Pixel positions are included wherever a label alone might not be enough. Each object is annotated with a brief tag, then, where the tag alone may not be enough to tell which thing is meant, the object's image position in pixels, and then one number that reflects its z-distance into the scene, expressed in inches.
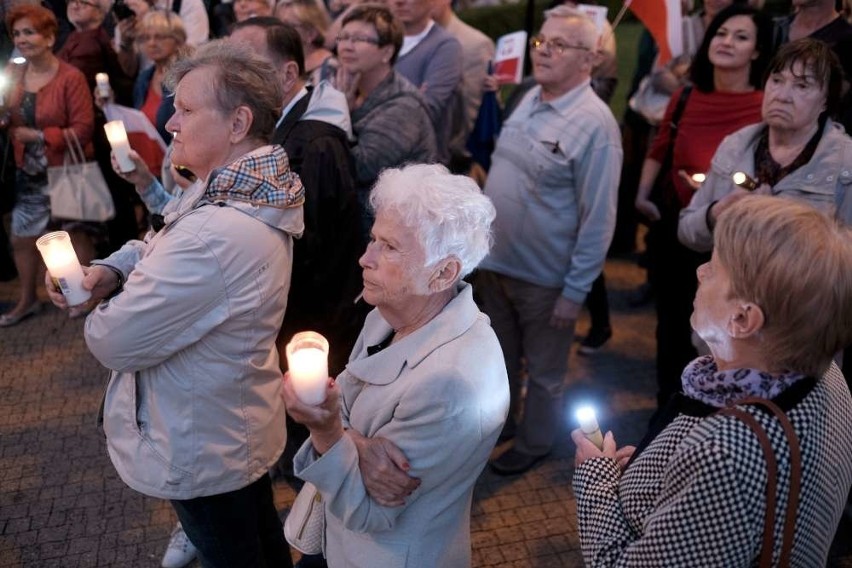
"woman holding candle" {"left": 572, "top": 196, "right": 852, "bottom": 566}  53.5
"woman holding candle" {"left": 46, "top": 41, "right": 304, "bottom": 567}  77.5
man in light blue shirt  130.9
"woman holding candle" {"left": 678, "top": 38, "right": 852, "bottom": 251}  109.5
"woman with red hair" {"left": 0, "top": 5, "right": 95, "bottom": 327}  180.7
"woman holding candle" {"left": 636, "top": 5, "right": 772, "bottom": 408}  138.3
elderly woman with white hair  66.9
